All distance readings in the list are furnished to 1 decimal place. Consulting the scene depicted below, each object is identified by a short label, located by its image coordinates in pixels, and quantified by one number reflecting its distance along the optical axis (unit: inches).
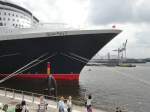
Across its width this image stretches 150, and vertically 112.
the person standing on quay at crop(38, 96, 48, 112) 278.3
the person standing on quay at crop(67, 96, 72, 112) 291.6
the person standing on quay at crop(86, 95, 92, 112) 290.5
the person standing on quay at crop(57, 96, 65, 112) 264.6
